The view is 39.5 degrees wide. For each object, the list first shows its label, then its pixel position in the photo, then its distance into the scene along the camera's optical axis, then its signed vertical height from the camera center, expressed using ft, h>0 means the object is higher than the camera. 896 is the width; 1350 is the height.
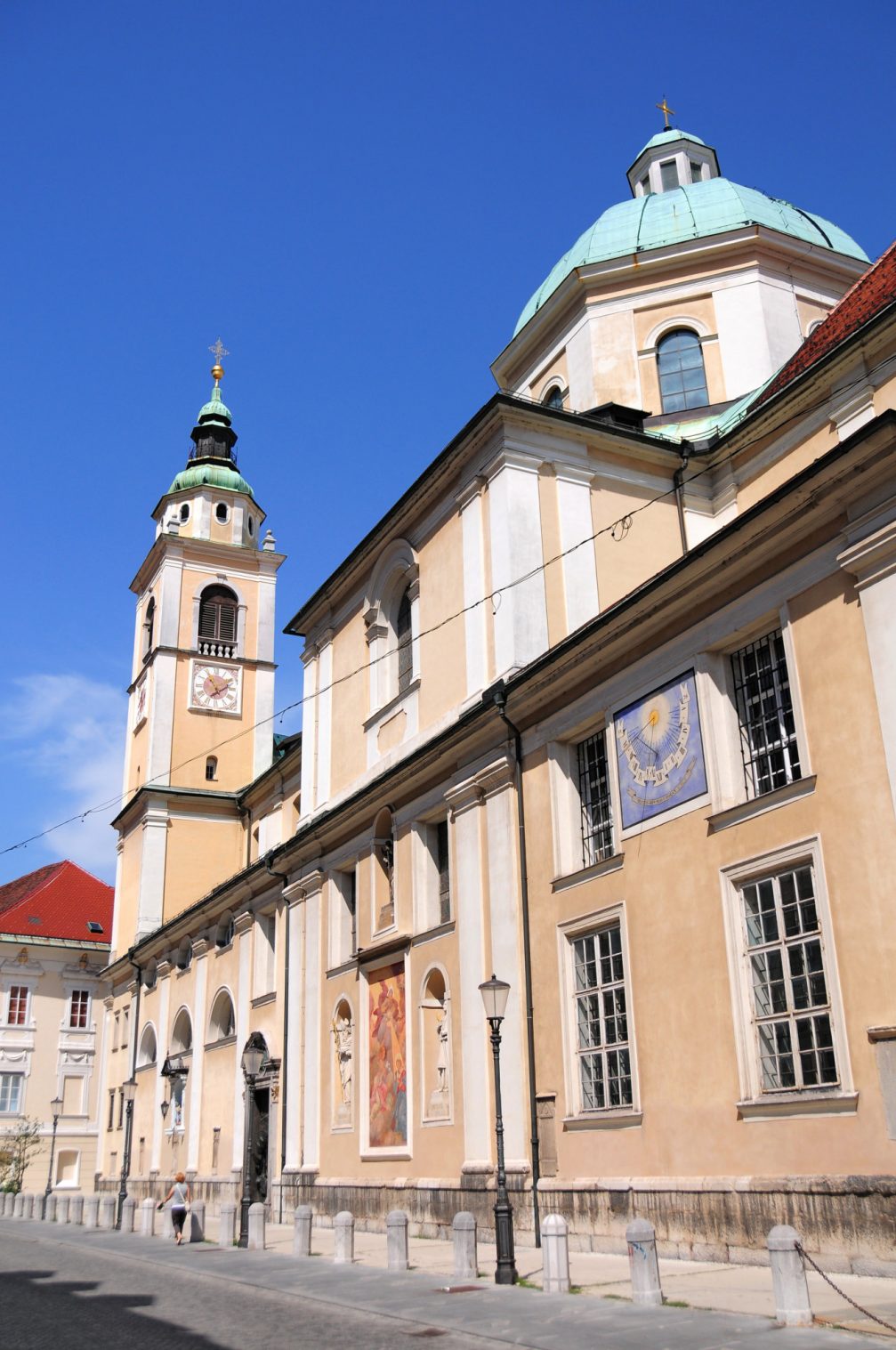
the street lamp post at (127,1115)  89.96 +4.26
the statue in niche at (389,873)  73.82 +16.37
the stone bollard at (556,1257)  37.81 -2.74
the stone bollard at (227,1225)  65.31 -2.73
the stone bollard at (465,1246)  41.91 -2.64
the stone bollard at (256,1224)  60.70 -2.53
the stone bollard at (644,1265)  33.47 -2.71
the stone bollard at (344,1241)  50.47 -2.84
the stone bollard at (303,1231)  54.85 -2.63
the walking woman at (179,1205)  67.46 -1.78
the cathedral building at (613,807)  41.14 +15.19
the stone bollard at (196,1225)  68.85 -2.87
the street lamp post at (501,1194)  40.98 -1.06
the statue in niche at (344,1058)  76.02 +6.21
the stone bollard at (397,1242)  46.09 -2.70
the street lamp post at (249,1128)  88.28 +2.64
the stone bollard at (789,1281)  29.25 -2.83
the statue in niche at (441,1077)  63.93 +4.14
